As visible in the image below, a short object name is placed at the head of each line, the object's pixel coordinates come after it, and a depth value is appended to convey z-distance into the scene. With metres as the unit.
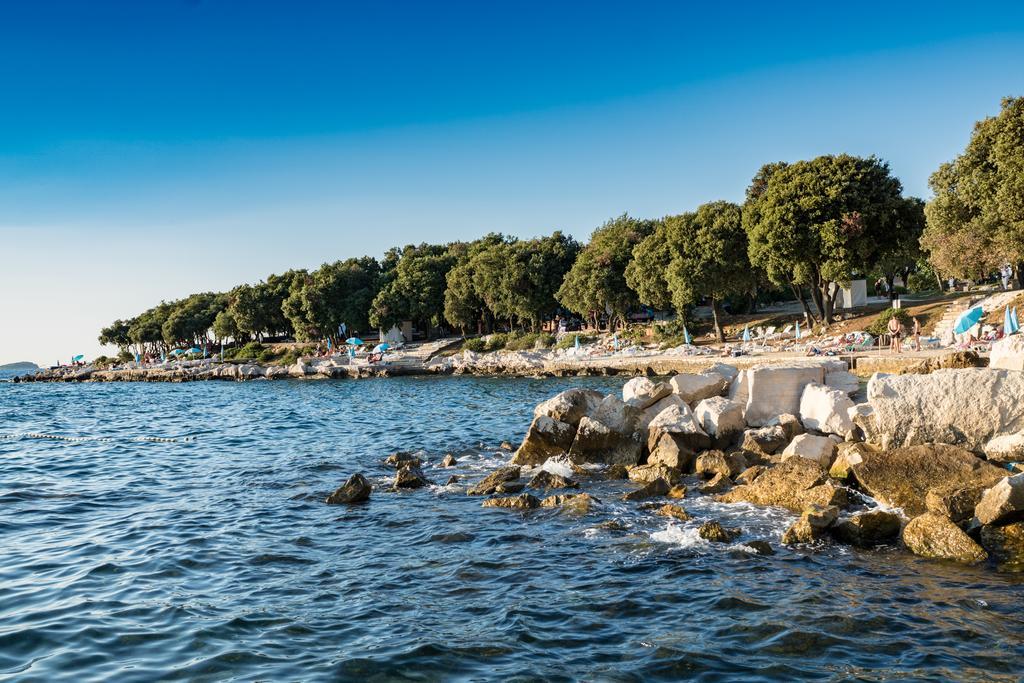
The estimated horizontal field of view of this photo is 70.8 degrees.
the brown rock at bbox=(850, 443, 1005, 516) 12.09
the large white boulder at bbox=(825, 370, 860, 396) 19.14
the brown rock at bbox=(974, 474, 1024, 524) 10.06
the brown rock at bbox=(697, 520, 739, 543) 11.31
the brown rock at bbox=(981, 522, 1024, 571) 9.74
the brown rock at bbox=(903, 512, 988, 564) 10.02
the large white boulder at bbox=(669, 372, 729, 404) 20.06
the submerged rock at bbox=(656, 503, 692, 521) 12.62
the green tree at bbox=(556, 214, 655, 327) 68.94
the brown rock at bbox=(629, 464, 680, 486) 15.43
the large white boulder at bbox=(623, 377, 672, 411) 19.38
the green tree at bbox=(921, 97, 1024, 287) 33.19
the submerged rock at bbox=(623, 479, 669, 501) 14.30
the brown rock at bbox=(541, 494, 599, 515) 13.47
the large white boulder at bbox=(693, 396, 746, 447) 17.55
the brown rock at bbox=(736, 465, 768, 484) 14.65
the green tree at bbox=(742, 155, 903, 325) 48.00
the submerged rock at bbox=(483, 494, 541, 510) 13.96
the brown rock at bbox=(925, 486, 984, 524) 10.90
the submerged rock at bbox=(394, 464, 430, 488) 16.36
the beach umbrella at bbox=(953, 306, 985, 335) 32.19
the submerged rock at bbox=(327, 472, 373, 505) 15.04
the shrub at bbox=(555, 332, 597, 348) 70.81
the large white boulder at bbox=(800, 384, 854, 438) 16.12
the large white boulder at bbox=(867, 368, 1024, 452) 14.13
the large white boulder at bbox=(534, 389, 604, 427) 18.86
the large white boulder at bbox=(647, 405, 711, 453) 17.08
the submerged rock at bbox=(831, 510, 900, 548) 10.96
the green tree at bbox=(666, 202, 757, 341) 56.88
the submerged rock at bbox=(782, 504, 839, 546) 11.05
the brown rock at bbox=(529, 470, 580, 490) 15.55
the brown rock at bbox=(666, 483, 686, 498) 14.30
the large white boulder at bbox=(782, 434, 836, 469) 14.84
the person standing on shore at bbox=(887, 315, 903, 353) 37.38
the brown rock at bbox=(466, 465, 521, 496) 15.53
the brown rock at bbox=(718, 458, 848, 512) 12.65
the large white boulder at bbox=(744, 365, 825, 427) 18.30
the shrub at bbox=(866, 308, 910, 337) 47.69
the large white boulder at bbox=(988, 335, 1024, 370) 16.29
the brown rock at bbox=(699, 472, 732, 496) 14.58
